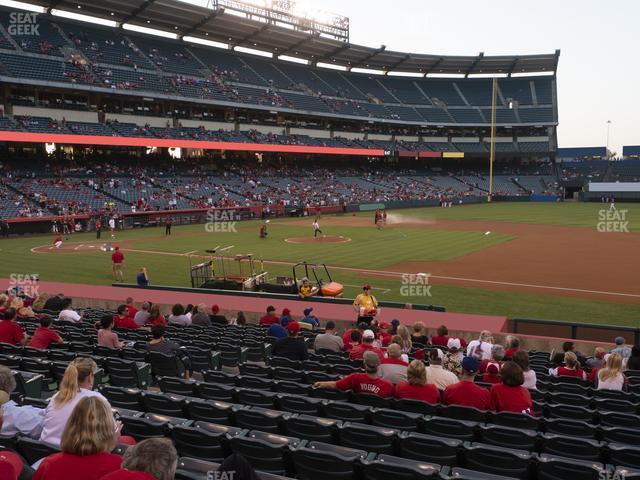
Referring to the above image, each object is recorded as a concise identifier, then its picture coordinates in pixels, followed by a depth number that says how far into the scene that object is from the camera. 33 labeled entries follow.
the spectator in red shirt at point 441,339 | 13.12
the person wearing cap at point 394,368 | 8.65
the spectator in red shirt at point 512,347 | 11.05
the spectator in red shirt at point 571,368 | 10.03
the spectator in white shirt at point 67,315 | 14.41
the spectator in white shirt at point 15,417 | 5.42
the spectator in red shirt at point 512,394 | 7.22
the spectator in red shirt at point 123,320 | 13.80
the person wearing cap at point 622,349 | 11.94
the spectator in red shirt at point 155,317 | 13.15
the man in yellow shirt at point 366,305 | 16.48
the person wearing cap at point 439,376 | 8.58
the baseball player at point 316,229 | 41.58
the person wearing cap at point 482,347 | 11.24
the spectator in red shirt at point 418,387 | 7.43
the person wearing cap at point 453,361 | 9.89
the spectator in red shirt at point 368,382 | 7.71
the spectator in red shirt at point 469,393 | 7.32
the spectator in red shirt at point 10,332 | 11.35
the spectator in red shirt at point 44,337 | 10.83
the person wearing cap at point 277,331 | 12.79
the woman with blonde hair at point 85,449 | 3.68
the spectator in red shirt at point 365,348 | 10.60
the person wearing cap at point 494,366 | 8.84
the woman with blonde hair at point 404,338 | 11.36
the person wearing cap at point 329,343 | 12.15
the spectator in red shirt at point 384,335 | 12.55
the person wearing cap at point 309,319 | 15.42
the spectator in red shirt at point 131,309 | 15.26
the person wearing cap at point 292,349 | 10.73
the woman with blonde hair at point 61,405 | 5.46
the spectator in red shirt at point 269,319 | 15.11
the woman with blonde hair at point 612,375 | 8.95
